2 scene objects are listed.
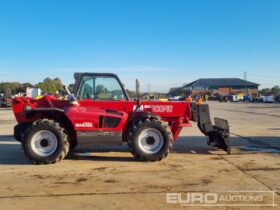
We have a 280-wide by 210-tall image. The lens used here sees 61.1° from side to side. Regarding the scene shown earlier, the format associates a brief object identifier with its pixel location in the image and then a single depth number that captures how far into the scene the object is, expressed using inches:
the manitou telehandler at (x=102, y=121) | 217.1
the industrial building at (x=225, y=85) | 3332.0
